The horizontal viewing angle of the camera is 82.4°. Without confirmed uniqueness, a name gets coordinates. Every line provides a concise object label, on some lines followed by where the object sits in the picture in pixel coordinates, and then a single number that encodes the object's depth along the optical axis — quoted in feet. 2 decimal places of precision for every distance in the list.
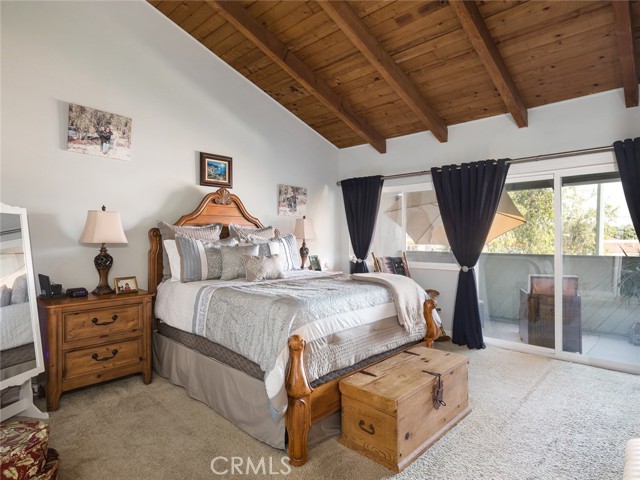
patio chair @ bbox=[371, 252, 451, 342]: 14.51
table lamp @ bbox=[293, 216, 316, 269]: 14.85
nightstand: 8.21
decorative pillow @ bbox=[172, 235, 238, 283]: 10.17
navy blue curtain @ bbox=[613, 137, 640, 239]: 9.96
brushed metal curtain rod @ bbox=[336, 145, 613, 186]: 10.75
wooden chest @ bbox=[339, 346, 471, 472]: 6.13
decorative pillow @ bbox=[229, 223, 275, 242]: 12.30
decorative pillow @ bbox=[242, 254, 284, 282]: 10.14
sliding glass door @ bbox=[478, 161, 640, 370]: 10.80
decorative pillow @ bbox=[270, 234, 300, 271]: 12.16
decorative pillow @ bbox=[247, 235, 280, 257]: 11.33
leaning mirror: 7.33
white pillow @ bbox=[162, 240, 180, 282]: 10.31
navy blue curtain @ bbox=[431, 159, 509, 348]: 12.51
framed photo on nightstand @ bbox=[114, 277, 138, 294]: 9.88
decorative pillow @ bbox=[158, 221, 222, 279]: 11.05
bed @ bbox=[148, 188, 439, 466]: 6.29
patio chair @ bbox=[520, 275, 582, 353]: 11.59
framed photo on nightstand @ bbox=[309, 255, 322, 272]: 15.83
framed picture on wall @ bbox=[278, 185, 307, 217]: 15.19
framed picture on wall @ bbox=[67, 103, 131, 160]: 9.80
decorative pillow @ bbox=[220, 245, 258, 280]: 10.53
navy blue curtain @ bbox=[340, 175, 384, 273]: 15.93
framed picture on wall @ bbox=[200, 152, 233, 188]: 12.54
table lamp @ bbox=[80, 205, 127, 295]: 9.25
